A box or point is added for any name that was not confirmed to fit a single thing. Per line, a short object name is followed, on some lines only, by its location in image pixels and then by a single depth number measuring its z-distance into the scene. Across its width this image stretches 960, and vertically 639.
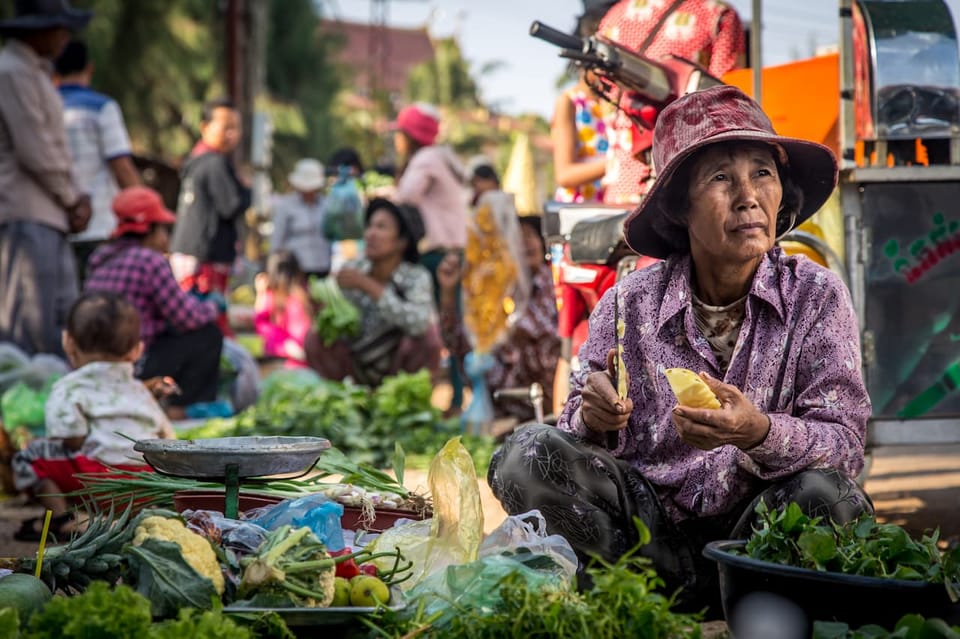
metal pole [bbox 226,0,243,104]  21.92
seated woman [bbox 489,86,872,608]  3.16
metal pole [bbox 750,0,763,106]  4.56
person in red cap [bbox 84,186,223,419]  7.02
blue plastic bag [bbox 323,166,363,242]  11.27
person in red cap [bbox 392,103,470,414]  10.16
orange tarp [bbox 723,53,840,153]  4.89
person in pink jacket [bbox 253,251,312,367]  10.48
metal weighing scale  2.88
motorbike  4.64
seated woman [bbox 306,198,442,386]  8.51
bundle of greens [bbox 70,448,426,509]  3.43
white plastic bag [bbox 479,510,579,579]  2.84
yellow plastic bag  2.87
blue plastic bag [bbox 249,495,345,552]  2.92
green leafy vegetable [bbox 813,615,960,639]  2.21
